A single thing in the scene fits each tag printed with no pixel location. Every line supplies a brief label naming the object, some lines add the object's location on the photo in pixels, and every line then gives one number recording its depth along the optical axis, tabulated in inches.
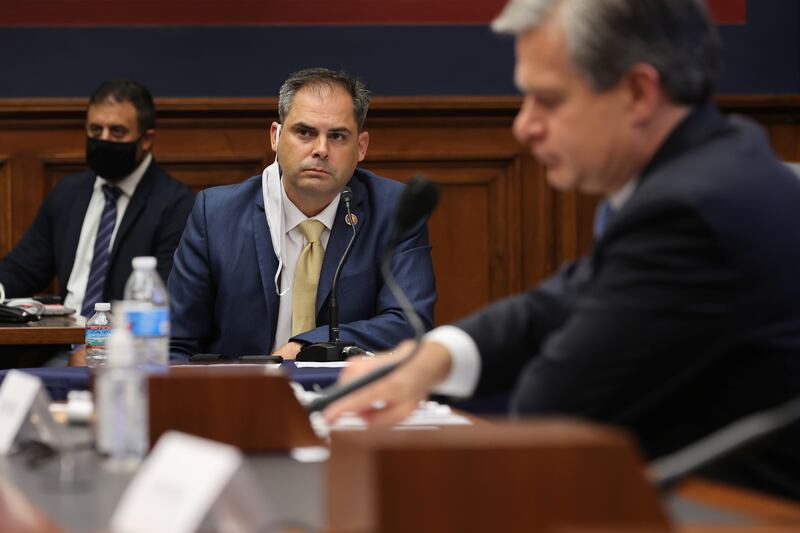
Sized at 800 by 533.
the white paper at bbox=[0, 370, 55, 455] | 165.2
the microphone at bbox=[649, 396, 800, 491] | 117.9
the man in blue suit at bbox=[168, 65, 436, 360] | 231.8
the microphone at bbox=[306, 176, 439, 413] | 192.3
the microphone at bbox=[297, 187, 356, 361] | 218.3
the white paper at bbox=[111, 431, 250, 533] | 107.5
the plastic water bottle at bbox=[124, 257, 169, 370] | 197.7
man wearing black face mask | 263.6
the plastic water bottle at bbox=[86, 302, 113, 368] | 233.5
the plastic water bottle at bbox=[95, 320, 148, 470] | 154.6
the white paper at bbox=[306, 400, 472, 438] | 187.5
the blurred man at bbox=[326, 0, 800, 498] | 148.7
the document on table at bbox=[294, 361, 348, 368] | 215.7
